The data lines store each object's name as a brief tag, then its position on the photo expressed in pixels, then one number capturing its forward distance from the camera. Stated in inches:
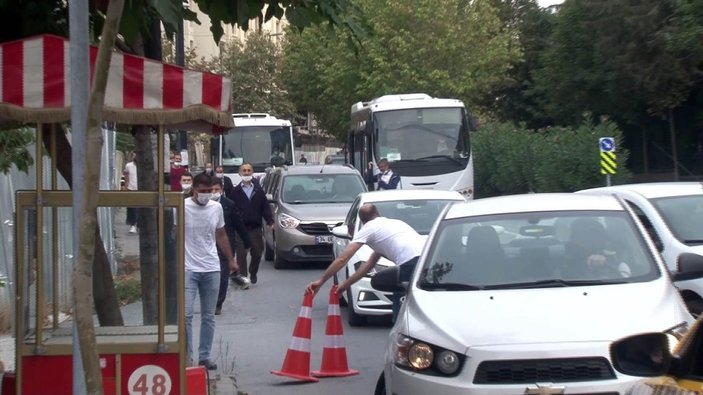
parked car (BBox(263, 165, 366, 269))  809.5
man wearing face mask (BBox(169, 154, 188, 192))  846.0
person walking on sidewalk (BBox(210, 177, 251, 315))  552.4
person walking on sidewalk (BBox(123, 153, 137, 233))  989.8
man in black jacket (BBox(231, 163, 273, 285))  709.9
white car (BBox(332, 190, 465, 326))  528.4
